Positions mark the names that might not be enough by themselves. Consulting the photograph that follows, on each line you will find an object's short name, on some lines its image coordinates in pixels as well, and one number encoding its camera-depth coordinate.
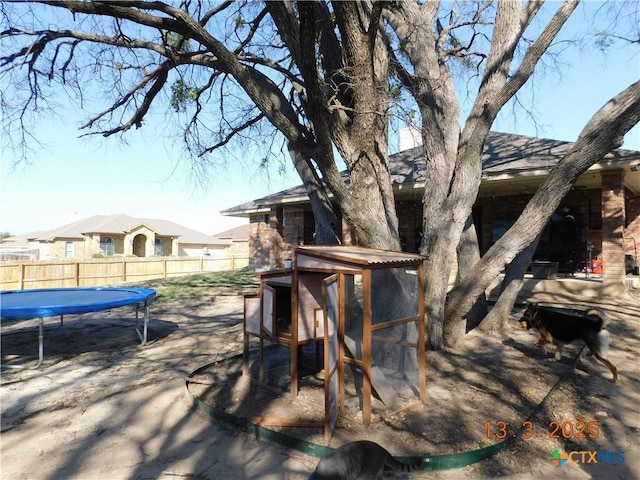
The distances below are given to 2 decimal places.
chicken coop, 3.55
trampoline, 5.26
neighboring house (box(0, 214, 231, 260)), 32.25
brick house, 9.28
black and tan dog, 4.75
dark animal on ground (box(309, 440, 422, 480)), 2.44
